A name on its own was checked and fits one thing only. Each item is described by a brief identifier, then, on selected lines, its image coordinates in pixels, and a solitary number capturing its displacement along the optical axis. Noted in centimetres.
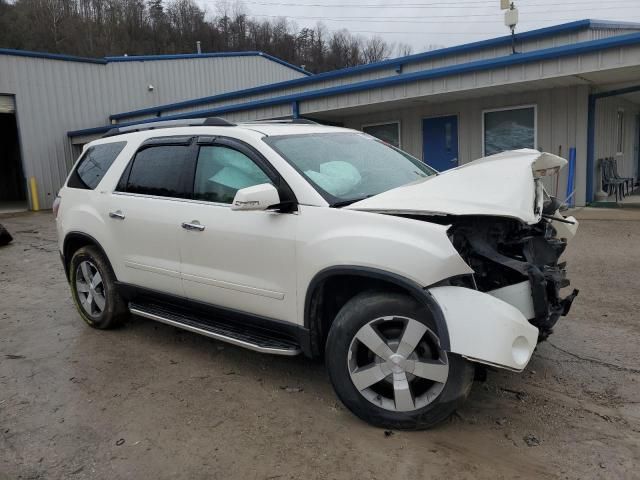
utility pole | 1291
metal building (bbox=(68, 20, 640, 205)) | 1037
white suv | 288
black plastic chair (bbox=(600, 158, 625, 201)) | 1279
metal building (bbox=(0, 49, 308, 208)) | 1906
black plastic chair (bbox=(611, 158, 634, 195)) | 1342
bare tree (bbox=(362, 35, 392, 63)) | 5238
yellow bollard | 1945
